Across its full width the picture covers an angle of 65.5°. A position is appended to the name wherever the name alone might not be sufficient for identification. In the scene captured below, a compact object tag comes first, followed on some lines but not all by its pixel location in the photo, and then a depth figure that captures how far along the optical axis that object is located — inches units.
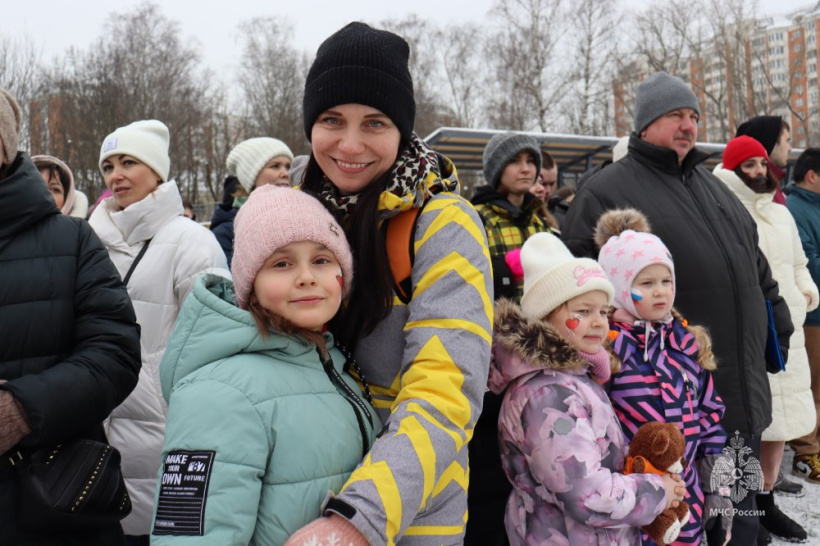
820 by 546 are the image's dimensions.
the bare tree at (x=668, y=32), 1257.4
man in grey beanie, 115.9
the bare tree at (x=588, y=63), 1067.9
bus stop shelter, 392.8
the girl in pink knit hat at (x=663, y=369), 97.0
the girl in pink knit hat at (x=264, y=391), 49.5
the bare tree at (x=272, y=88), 1253.7
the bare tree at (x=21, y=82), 725.3
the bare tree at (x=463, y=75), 1338.6
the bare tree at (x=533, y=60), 1065.5
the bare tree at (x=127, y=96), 994.7
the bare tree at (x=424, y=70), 1296.8
